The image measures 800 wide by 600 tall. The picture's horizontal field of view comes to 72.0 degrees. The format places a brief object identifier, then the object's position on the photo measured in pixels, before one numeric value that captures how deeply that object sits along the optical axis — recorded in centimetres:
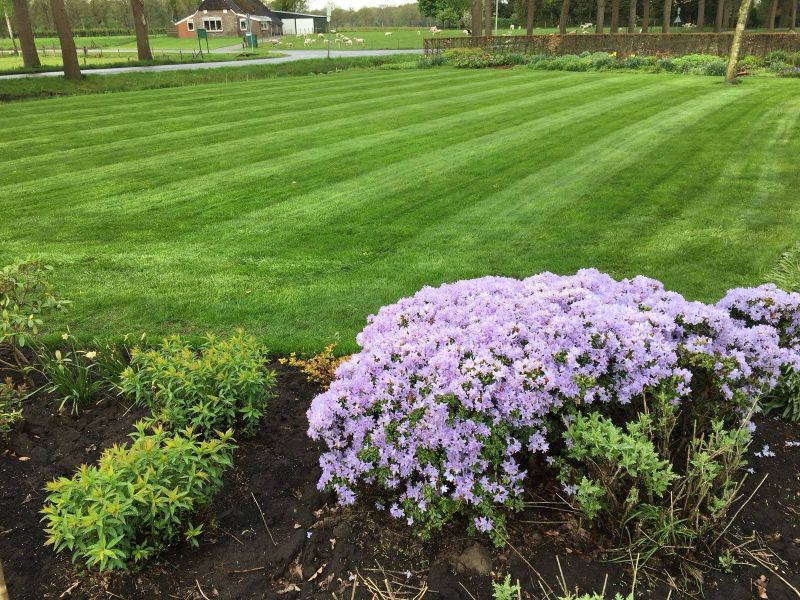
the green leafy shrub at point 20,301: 368
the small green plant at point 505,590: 214
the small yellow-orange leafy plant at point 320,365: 397
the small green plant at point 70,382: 364
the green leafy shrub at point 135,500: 221
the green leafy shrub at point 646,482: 238
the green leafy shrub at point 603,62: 2664
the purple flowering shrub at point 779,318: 339
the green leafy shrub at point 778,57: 2500
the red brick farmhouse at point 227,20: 7344
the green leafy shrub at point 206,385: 308
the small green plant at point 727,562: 241
